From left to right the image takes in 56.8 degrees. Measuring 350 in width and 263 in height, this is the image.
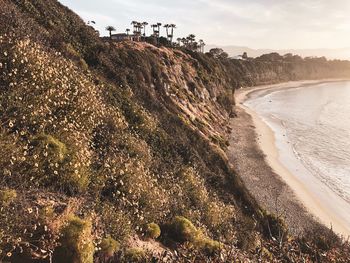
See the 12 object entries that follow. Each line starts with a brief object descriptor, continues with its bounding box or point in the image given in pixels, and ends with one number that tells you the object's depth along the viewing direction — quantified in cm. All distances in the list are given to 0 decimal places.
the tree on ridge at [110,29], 7219
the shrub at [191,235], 1088
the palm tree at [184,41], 13086
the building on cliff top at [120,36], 8821
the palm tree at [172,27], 11414
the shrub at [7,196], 692
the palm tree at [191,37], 12760
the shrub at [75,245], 705
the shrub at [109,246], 789
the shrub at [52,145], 981
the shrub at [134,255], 806
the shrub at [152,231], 1070
